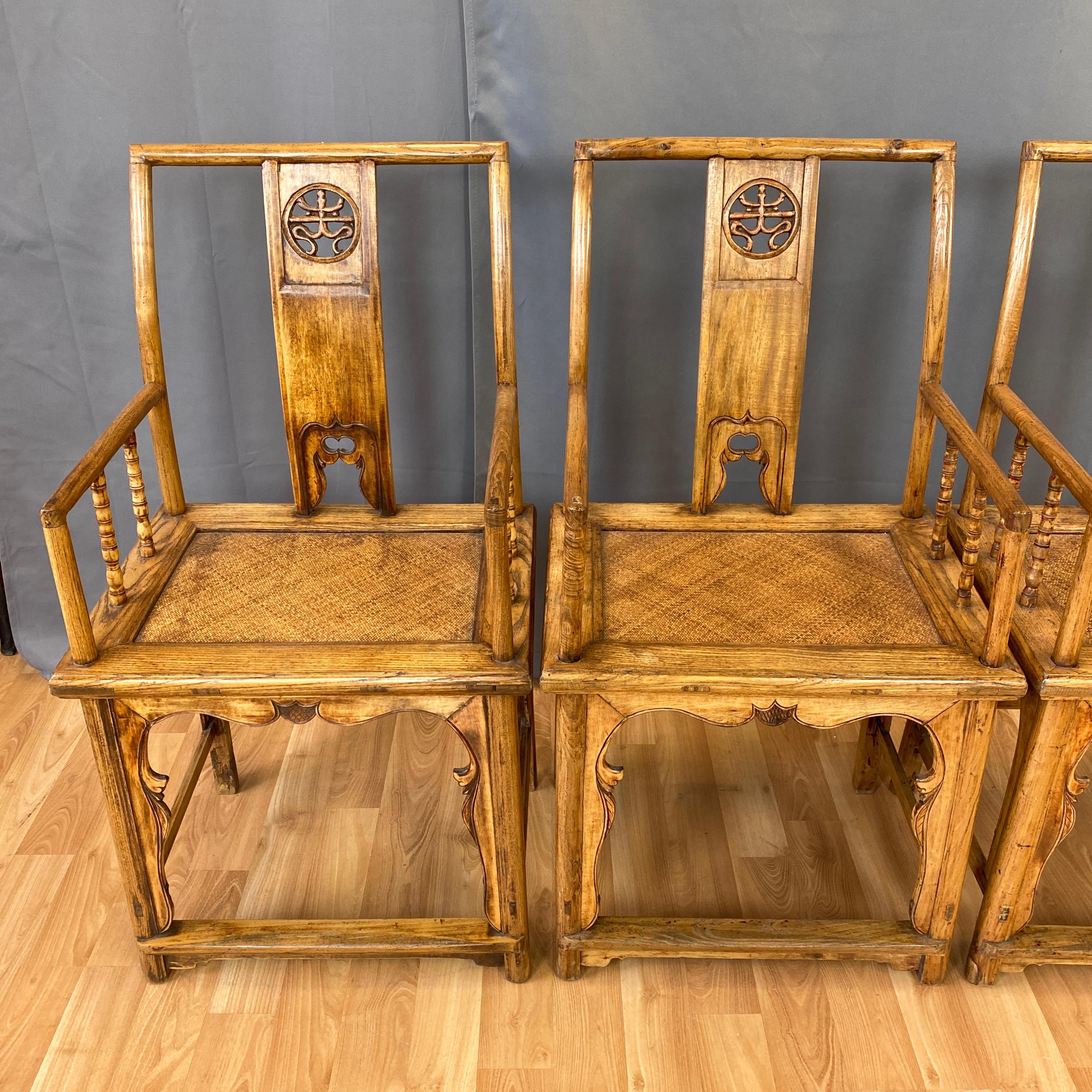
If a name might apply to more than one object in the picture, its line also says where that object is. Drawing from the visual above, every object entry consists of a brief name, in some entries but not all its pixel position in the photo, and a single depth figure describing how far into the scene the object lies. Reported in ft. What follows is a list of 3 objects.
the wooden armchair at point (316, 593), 4.15
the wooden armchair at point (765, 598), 4.12
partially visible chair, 4.11
